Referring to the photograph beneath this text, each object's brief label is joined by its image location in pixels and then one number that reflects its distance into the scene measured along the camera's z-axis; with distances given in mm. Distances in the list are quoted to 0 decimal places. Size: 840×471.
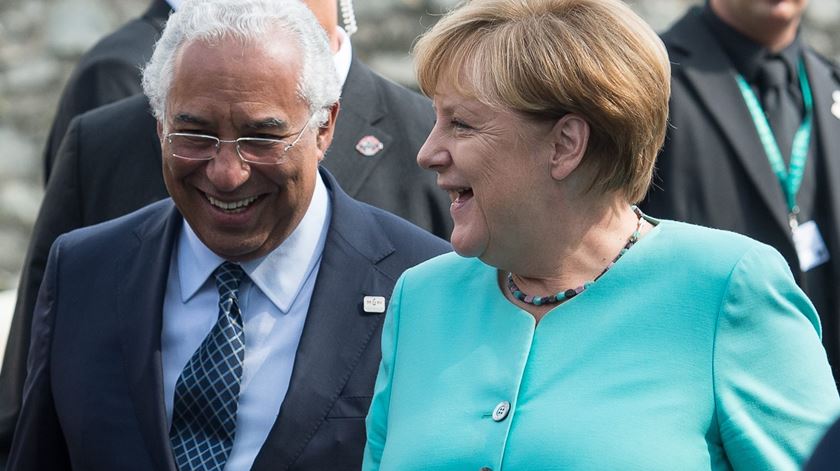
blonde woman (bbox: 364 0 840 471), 5137
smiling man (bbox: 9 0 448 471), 6309
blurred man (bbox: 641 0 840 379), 10516
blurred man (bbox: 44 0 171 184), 9477
